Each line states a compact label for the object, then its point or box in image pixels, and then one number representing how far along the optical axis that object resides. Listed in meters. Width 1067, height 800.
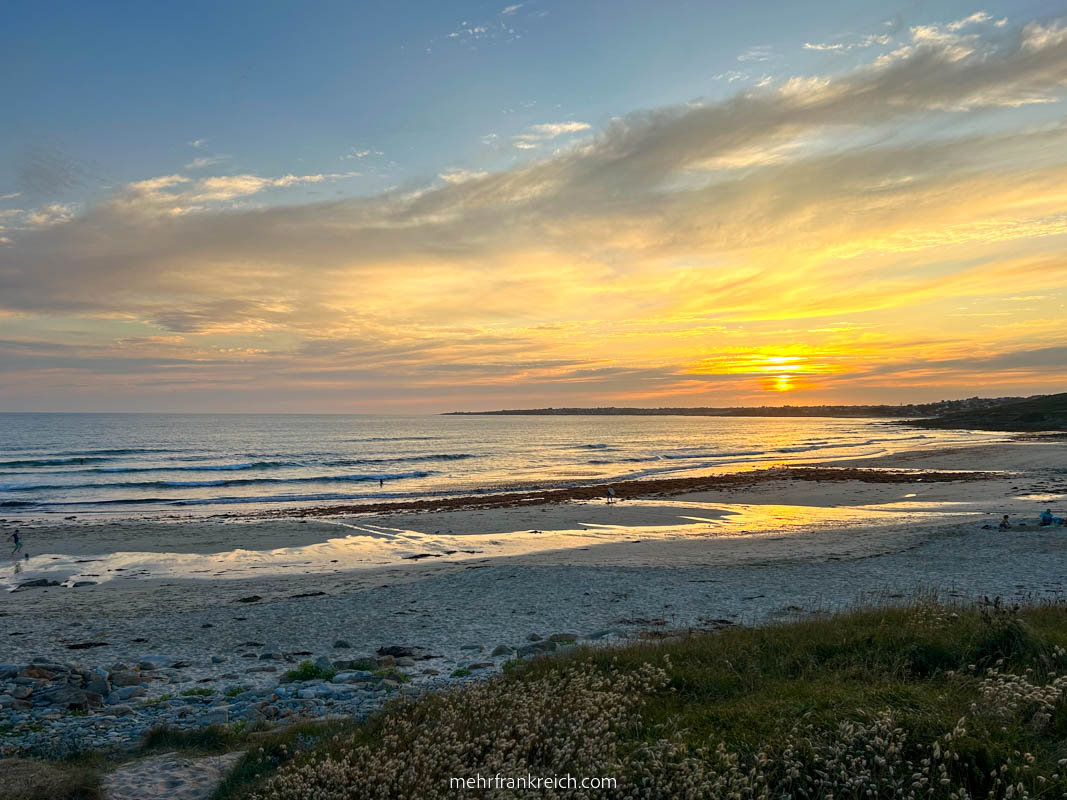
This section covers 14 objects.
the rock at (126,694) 10.04
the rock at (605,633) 12.80
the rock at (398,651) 12.40
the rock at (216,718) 8.65
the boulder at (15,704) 9.56
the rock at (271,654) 12.50
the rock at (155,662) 12.04
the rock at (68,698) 9.66
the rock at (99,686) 10.22
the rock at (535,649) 11.55
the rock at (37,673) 11.01
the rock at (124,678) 10.82
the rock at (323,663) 11.37
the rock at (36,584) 20.06
